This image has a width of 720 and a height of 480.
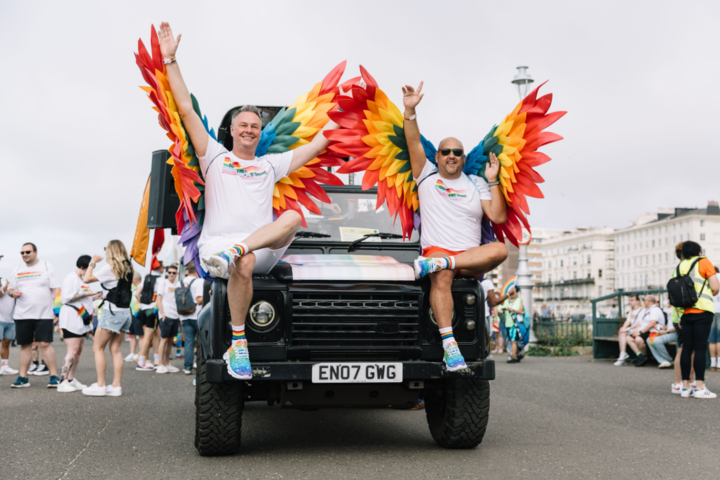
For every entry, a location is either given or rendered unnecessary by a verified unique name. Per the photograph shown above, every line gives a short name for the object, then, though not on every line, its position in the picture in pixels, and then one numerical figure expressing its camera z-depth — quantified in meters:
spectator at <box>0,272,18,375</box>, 11.70
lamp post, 18.19
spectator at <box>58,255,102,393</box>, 9.95
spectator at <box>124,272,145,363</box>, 15.56
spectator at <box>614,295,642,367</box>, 15.51
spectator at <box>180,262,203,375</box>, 12.09
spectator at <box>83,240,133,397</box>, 9.14
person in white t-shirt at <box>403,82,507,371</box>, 5.76
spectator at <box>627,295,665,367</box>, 14.80
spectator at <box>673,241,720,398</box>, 9.17
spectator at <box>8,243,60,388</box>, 10.88
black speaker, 5.75
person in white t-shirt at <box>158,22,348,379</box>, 5.33
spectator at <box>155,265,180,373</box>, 13.23
